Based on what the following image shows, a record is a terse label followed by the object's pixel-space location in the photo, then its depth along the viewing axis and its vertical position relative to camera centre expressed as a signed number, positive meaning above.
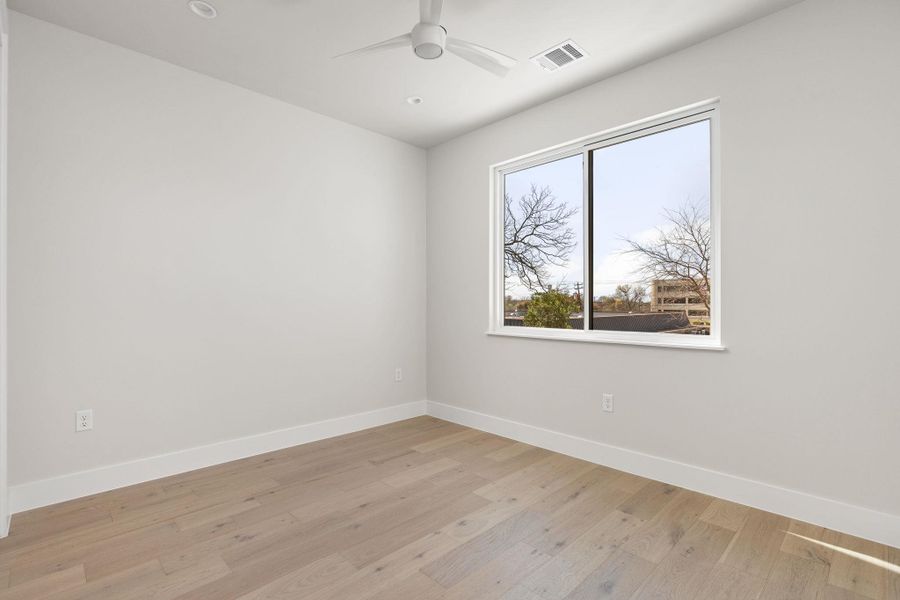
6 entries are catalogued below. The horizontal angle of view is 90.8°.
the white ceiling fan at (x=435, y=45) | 2.00 +1.21
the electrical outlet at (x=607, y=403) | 3.00 -0.74
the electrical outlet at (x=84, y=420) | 2.51 -0.70
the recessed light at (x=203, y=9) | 2.26 +1.49
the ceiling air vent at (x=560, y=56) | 2.61 +1.45
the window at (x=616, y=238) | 2.71 +0.41
